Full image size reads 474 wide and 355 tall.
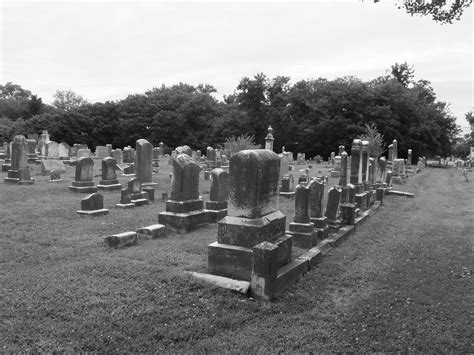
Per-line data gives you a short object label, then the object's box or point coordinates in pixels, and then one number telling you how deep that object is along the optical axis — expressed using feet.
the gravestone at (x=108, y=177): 50.16
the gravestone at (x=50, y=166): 63.67
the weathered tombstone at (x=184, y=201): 30.63
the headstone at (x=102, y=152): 113.68
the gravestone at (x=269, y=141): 81.05
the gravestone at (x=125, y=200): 39.50
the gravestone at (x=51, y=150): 87.15
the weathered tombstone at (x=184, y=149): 45.70
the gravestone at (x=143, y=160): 51.62
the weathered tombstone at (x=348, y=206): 35.06
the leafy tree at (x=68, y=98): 269.64
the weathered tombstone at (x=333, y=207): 32.04
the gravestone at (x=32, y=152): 79.85
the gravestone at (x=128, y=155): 89.92
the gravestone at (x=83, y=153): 93.15
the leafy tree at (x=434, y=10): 25.03
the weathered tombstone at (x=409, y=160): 117.50
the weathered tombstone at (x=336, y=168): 81.22
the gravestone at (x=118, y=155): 88.32
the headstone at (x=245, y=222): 20.04
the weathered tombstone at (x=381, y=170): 58.12
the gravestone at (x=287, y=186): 52.95
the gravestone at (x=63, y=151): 91.71
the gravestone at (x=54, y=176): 55.47
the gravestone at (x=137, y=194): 41.29
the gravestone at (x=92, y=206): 34.94
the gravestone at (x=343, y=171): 40.16
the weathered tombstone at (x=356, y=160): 45.14
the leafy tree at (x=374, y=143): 88.79
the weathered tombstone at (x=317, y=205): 29.81
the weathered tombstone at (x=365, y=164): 46.75
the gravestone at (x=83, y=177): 48.23
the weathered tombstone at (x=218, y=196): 36.68
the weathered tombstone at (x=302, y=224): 27.20
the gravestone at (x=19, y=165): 52.03
